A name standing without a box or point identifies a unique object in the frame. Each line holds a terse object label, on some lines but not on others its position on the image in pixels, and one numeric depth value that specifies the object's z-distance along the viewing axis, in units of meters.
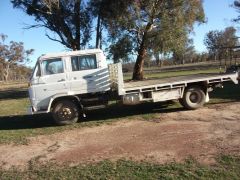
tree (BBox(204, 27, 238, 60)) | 52.73
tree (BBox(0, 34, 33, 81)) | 48.07
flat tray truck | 6.73
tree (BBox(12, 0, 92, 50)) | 15.27
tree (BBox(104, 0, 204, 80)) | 13.28
